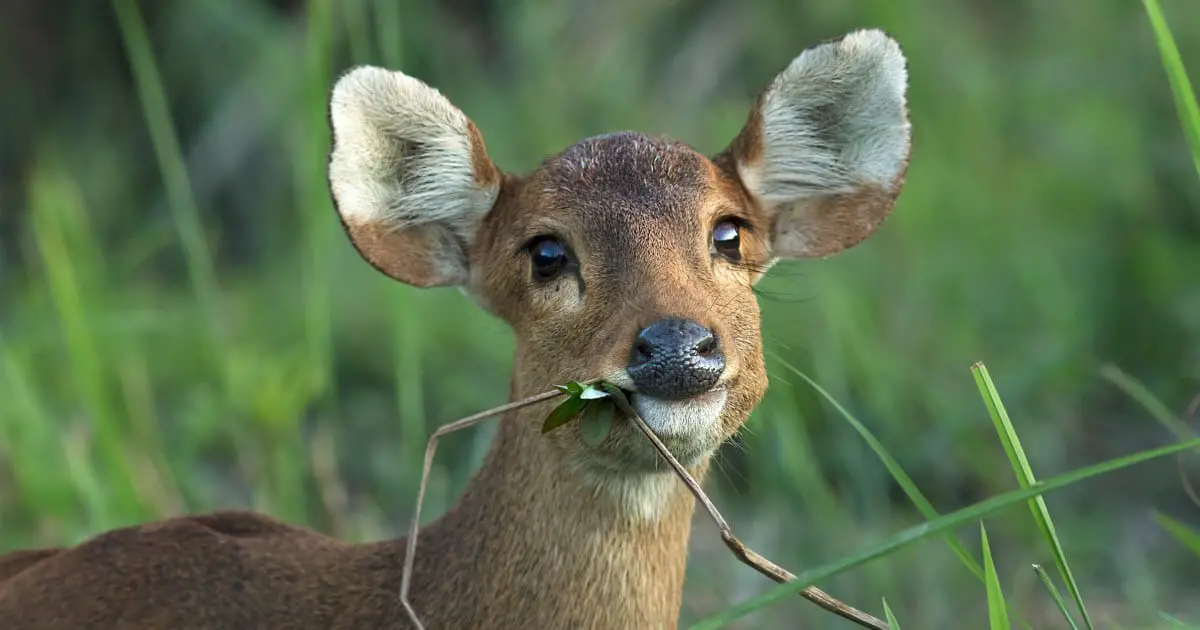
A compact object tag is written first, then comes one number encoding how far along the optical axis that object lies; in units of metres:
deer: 6.37
